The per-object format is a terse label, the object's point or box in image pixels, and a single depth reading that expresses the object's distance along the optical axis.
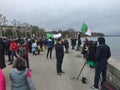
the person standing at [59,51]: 4.45
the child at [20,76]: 1.82
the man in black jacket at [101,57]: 3.10
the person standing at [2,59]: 3.73
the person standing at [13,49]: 5.94
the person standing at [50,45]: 7.51
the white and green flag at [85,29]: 6.03
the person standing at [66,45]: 10.13
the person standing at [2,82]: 1.72
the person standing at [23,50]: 4.21
